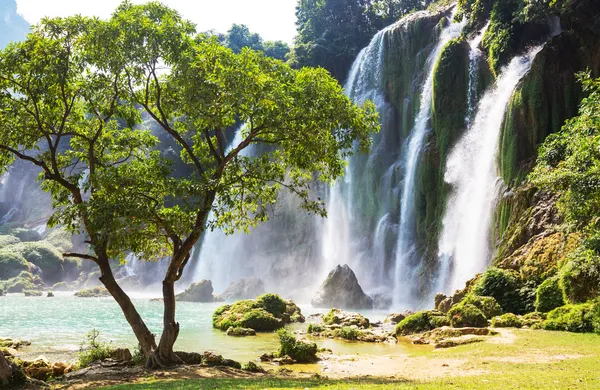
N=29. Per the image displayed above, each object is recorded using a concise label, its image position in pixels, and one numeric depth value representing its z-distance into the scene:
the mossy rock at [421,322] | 20.56
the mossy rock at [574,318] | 15.84
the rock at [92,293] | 54.59
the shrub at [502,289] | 20.97
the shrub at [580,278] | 16.67
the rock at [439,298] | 25.17
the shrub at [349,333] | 20.27
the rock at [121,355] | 14.13
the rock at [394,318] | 26.38
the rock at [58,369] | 12.87
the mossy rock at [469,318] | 19.38
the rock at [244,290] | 48.66
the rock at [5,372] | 10.55
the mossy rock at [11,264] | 66.06
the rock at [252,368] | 12.81
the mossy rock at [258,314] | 24.00
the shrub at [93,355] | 14.03
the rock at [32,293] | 57.95
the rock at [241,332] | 22.26
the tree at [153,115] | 12.63
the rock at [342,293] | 36.47
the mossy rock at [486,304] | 20.34
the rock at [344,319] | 23.92
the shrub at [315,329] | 22.20
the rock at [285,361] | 14.26
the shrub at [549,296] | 18.71
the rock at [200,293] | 46.53
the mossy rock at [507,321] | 18.56
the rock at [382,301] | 36.79
